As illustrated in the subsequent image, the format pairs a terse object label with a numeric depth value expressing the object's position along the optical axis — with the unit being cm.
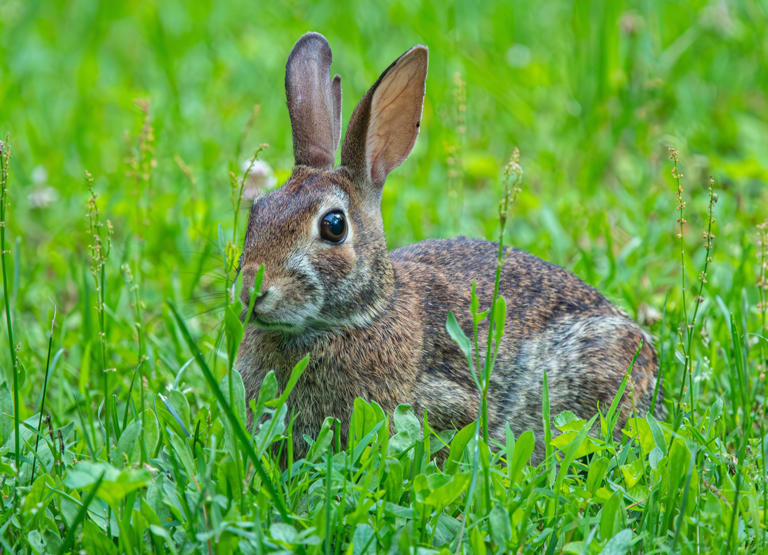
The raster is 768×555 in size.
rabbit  784
